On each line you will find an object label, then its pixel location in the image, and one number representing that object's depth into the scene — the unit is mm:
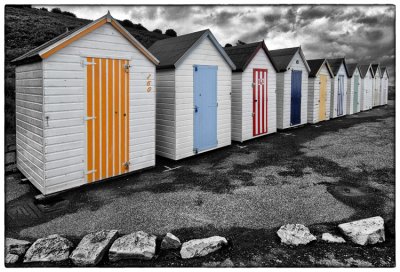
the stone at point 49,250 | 3986
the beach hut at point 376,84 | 23203
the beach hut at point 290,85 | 12742
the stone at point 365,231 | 4320
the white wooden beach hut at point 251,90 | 10625
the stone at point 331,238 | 4340
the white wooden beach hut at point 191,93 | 8445
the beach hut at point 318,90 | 14922
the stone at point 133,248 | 3959
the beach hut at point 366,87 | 20516
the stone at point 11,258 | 3998
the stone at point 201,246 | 4008
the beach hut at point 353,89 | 18525
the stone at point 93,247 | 3883
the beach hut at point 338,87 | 16825
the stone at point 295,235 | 4285
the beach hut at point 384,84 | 25062
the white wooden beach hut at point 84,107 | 6004
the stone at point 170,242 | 4203
